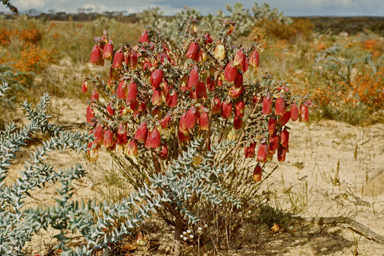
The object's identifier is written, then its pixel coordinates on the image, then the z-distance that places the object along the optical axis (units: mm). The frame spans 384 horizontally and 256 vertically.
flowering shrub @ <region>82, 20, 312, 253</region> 1786
